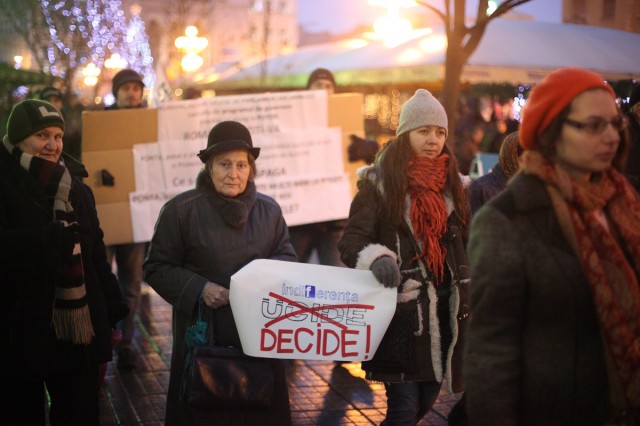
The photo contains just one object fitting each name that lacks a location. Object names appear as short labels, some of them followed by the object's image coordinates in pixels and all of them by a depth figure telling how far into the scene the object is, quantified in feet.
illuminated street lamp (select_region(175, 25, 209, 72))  99.25
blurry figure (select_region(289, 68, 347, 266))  26.66
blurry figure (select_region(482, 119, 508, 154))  34.47
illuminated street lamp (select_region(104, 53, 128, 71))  80.86
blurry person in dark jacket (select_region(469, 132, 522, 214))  19.62
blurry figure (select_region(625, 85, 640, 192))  16.89
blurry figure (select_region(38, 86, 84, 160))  28.32
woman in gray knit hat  15.24
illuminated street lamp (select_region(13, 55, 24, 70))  85.80
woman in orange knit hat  9.45
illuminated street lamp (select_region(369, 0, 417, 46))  74.23
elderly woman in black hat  15.30
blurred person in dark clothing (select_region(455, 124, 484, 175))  37.50
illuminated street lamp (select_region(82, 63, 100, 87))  80.33
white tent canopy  38.11
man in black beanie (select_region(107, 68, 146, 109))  27.22
